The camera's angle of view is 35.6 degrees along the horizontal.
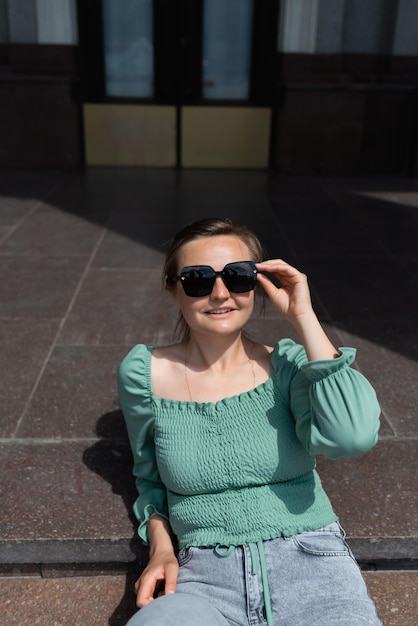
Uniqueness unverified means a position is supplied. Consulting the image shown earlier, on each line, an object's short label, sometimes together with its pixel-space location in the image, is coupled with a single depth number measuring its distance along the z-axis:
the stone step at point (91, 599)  2.05
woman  1.72
